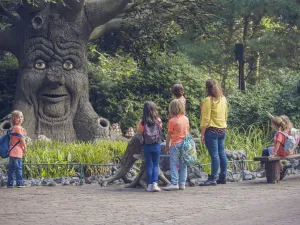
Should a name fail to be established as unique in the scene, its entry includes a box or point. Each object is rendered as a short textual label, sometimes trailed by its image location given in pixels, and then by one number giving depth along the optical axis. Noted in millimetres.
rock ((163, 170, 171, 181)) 13461
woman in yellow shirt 12906
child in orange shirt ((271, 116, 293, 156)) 13539
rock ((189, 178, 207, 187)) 13086
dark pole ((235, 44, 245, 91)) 23156
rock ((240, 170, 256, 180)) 14188
